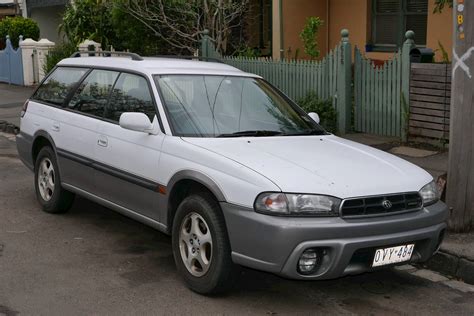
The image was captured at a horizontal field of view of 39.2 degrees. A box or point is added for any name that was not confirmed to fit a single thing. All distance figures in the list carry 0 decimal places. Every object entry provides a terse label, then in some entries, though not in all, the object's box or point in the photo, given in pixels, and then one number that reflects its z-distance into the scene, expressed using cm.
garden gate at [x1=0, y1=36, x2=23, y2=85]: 2105
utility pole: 577
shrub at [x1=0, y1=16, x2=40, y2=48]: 2284
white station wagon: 428
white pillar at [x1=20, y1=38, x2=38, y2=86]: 2059
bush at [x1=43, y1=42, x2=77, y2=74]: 1856
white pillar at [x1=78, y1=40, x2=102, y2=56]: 1711
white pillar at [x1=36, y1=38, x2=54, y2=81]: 2031
